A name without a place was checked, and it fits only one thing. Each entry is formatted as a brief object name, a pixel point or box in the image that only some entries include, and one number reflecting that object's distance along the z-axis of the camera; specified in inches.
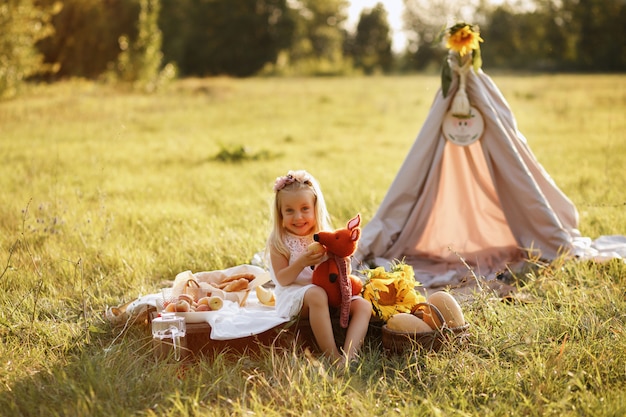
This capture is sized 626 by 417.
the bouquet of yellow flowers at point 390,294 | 141.5
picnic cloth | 137.4
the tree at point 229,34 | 1395.2
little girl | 136.1
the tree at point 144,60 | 714.2
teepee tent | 199.2
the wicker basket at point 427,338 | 131.3
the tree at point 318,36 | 1450.5
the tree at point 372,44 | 1585.5
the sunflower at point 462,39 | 196.5
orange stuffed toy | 136.1
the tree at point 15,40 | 601.3
